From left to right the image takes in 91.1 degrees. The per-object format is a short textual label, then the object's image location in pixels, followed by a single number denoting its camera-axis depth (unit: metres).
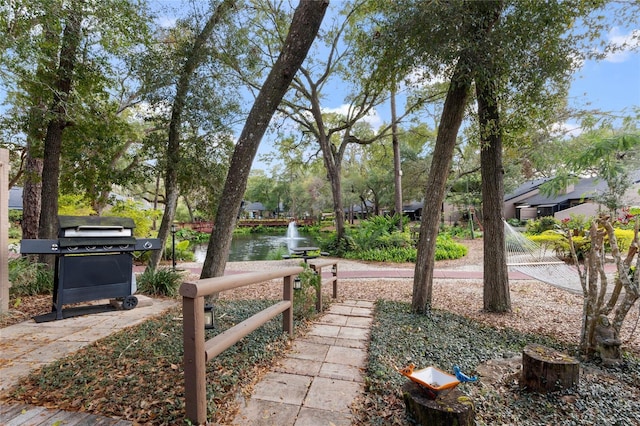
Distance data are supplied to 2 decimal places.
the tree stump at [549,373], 2.09
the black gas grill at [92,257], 3.40
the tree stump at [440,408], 1.55
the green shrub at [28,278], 4.39
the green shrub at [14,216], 16.62
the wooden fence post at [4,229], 3.53
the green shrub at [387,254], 9.32
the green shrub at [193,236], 17.00
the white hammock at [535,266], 4.23
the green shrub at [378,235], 10.21
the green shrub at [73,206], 8.02
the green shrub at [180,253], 10.12
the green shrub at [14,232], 14.37
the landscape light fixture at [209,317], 2.68
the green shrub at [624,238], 7.41
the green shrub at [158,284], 4.82
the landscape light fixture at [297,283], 3.39
